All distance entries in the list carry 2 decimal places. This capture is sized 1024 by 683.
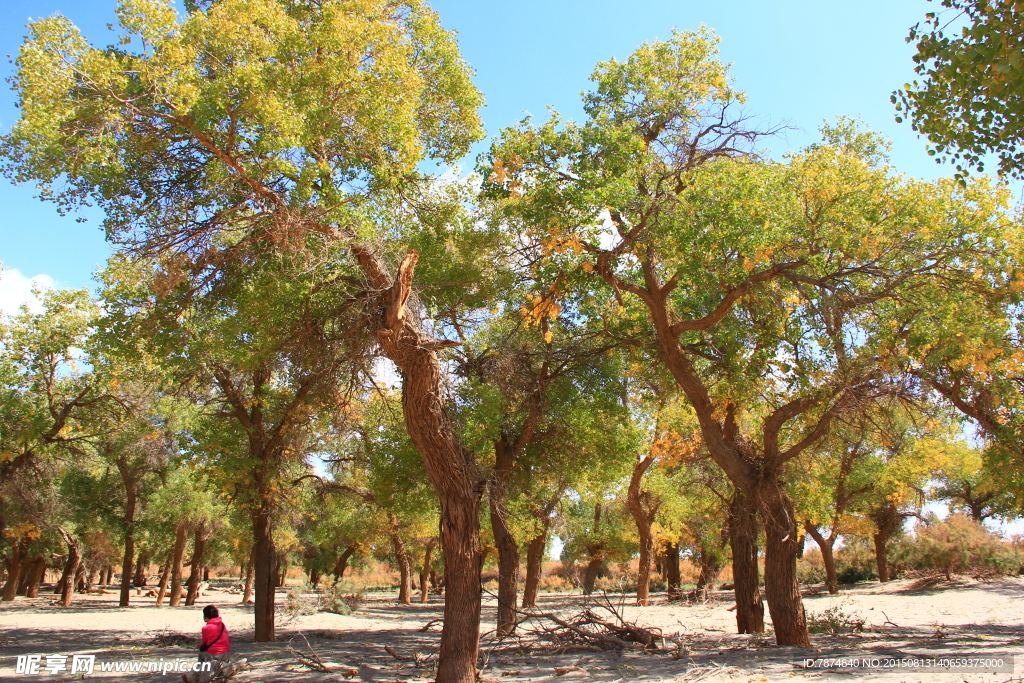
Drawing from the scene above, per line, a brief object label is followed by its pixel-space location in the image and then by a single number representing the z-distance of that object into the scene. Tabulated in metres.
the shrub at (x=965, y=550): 31.39
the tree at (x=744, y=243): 9.66
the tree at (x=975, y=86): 4.94
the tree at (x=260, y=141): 7.42
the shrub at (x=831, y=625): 13.16
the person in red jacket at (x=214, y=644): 8.06
